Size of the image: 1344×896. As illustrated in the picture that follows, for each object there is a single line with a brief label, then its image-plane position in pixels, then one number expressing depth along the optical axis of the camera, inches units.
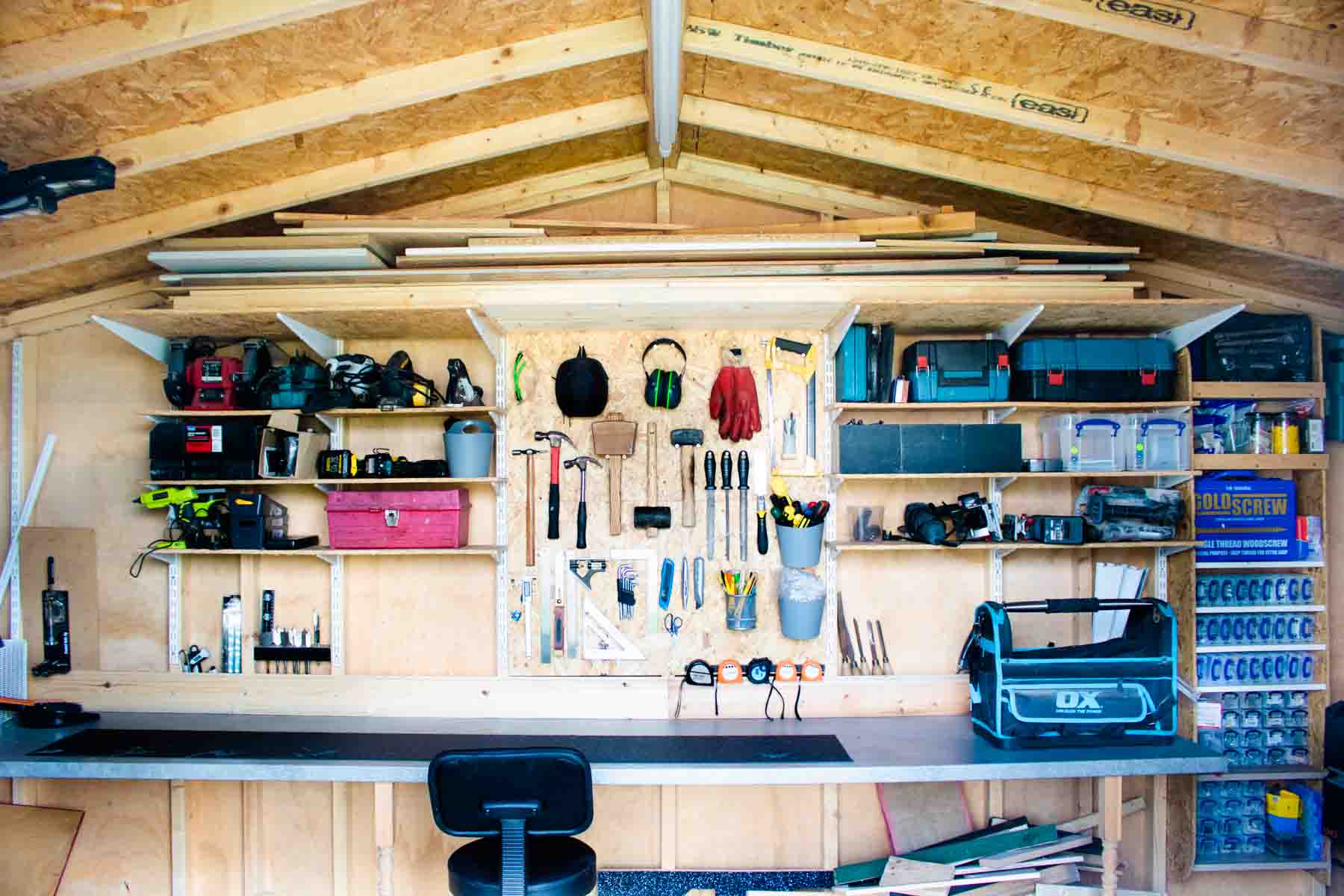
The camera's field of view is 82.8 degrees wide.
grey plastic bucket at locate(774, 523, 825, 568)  113.3
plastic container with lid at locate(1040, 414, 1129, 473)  114.4
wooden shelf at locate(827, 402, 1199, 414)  111.3
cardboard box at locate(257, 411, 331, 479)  113.0
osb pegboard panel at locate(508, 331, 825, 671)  119.7
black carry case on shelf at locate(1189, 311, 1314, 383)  115.0
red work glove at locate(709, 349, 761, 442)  116.9
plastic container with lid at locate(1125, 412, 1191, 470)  114.3
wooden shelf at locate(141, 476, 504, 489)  110.8
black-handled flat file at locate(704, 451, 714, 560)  118.0
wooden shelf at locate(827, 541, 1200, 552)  110.4
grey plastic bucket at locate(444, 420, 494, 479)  113.5
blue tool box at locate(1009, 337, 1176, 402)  112.5
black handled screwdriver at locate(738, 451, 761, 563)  118.4
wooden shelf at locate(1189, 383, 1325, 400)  113.3
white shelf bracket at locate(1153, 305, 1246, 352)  108.7
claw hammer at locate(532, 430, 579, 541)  118.6
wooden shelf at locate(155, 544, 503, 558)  111.7
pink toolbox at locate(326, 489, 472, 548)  112.7
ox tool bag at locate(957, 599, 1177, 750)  99.5
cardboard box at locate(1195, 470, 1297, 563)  113.4
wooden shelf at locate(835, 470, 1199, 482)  110.4
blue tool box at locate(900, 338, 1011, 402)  113.2
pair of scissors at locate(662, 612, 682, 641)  119.5
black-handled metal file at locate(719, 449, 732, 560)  118.3
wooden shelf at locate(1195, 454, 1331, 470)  112.8
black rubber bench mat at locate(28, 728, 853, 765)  97.3
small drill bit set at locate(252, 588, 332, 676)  121.7
